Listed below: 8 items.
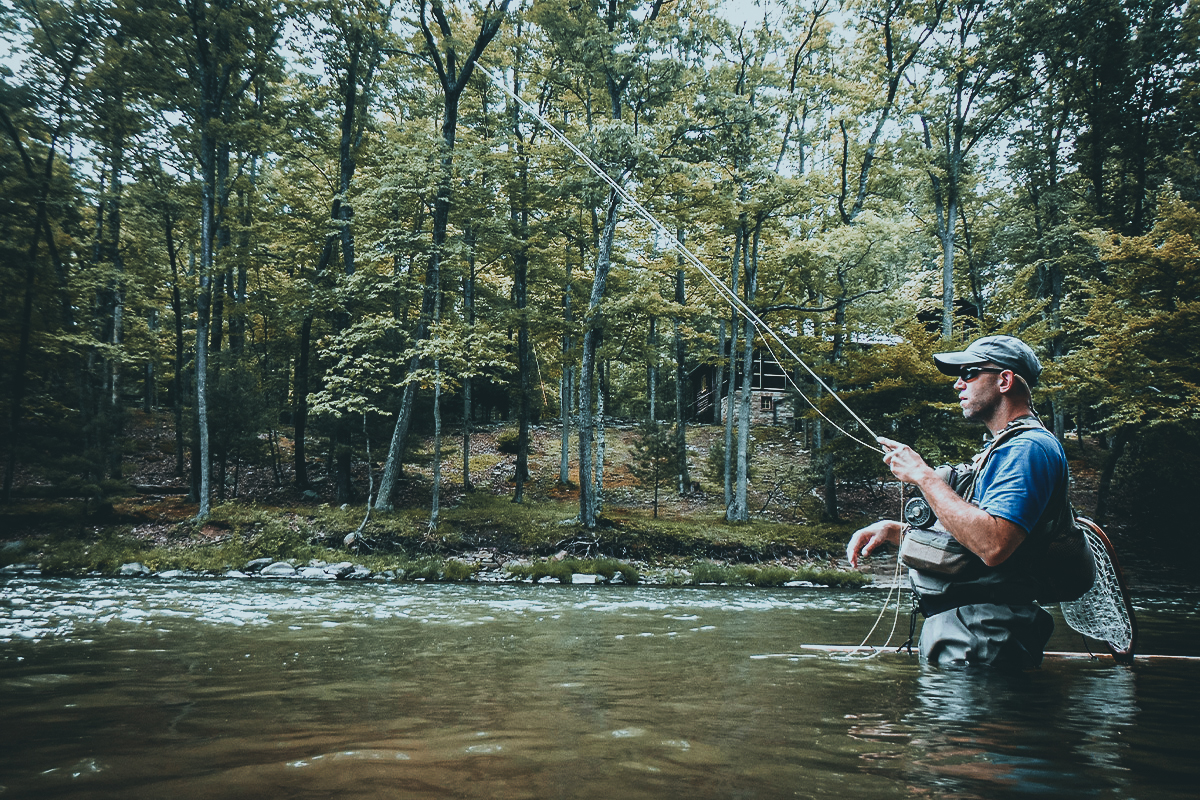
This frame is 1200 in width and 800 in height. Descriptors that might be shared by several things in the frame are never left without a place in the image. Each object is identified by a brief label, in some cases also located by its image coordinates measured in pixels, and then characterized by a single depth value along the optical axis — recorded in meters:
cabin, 35.25
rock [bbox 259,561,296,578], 14.12
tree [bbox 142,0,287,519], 17.42
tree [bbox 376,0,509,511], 18.08
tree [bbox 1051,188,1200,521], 13.98
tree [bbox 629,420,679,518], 20.17
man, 2.66
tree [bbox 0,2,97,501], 17.08
